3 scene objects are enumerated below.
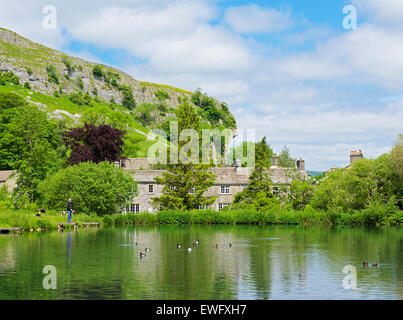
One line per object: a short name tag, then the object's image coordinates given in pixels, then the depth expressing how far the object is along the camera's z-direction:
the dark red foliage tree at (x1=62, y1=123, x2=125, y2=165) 84.75
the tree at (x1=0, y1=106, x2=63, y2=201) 74.88
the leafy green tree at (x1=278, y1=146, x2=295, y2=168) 129.18
